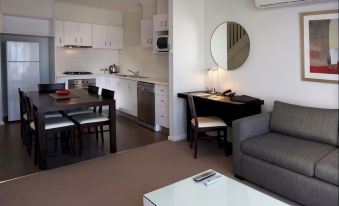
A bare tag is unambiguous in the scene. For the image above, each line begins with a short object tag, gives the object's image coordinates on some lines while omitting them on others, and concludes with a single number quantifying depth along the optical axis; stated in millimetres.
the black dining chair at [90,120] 3449
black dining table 3049
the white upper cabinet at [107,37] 6184
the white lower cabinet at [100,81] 6175
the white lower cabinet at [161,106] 4379
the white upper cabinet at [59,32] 5637
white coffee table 1757
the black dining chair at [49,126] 3185
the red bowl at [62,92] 3853
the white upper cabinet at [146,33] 5305
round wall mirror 3594
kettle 6556
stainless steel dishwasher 4705
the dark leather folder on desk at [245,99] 3275
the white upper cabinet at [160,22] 4691
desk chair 3379
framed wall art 2580
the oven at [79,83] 5755
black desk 3307
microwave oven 4711
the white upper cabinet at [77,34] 5773
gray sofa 2129
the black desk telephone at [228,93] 3686
